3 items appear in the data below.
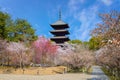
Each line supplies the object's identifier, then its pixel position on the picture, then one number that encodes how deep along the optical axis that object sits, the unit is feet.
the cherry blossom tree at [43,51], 56.53
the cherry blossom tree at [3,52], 54.41
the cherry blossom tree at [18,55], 53.20
